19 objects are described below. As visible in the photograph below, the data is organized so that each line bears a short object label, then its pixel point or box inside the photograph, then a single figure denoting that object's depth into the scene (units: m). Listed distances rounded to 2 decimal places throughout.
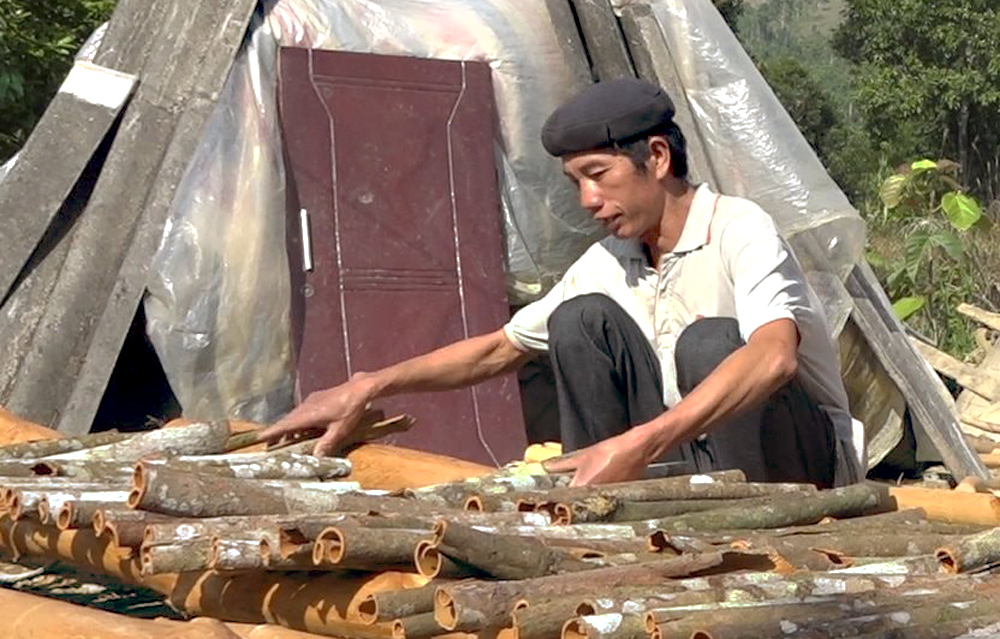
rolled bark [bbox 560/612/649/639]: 1.80
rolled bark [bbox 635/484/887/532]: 2.56
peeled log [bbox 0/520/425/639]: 2.12
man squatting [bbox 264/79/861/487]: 3.39
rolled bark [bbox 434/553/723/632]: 1.83
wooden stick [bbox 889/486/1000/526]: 2.94
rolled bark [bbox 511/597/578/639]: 1.82
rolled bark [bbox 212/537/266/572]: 2.07
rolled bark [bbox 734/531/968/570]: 2.34
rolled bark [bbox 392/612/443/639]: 1.93
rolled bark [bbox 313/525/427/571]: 2.02
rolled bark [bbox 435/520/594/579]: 1.96
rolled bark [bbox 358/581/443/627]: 1.95
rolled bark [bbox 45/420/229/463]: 3.10
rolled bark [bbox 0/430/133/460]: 3.09
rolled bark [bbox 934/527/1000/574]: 2.18
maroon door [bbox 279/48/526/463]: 5.46
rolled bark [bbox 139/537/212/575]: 2.13
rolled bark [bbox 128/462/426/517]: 2.24
